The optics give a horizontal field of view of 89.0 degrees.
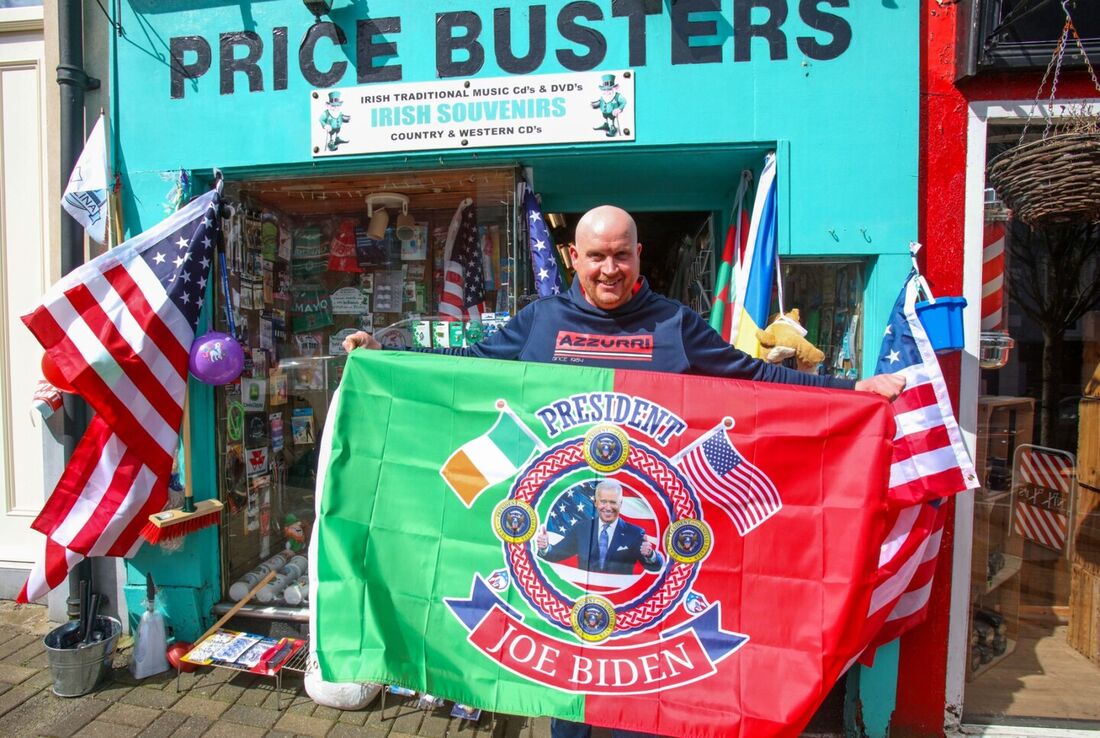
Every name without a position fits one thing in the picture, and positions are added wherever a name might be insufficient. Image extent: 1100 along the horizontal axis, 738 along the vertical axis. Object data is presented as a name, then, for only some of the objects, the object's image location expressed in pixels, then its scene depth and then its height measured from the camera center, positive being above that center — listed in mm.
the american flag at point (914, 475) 2451 -540
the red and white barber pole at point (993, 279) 3020 +396
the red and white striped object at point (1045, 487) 3893 -984
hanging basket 2270 +717
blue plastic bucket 2549 +131
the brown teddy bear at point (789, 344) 2732 +39
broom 3178 -965
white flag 3238 +948
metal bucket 3055 -1713
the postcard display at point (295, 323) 3752 +213
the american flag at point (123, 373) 2992 -107
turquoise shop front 2936 +1142
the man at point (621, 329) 2189 +95
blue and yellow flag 3012 +480
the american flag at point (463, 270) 3693 +548
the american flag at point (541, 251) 3398 +616
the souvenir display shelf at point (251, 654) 3094 -1717
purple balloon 3234 -35
